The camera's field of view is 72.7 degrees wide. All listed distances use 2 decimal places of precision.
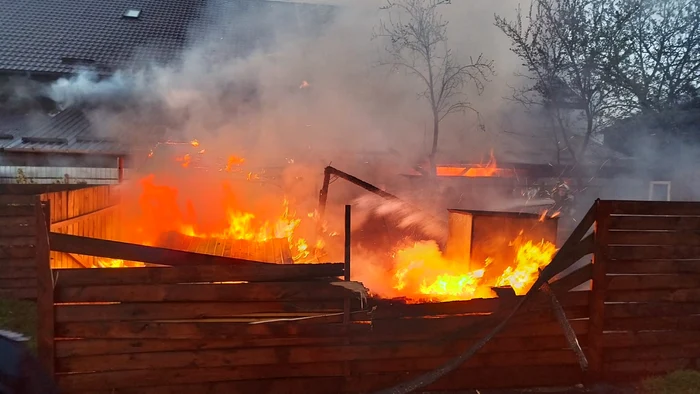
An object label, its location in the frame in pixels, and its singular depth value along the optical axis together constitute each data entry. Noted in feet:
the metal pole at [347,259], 12.08
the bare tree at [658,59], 37.68
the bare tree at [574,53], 39.34
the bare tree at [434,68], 42.34
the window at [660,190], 37.86
